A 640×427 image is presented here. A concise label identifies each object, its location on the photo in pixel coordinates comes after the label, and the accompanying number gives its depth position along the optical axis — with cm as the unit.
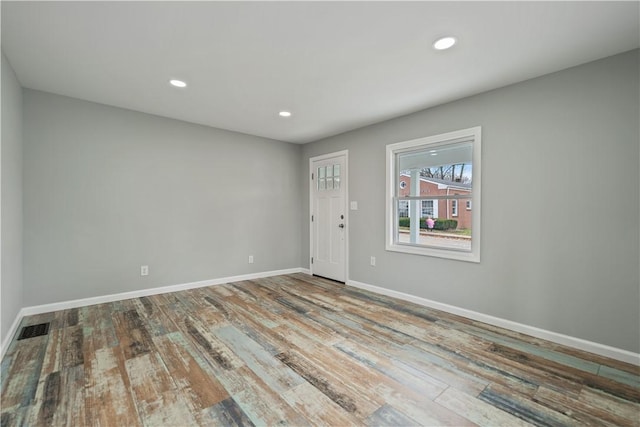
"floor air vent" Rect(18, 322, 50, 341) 261
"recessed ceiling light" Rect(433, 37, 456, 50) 210
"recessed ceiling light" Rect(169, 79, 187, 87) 283
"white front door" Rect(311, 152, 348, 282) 466
